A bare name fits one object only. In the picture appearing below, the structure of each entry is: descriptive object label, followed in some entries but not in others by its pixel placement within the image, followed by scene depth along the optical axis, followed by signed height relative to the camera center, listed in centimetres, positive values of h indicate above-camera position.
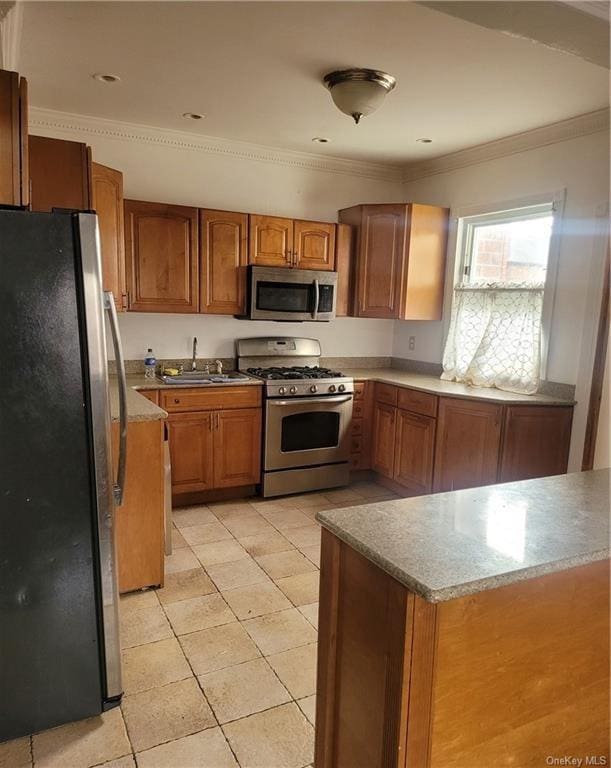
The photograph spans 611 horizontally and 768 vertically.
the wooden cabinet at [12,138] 176 +55
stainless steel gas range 399 -79
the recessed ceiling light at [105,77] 283 +122
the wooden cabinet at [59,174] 266 +67
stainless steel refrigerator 160 -54
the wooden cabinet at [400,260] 426 +49
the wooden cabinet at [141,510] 257 -97
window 371 +19
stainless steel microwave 406 +17
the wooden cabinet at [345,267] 443 +42
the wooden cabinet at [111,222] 328 +54
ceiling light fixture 269 +117
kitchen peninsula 112 -70
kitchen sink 379 -47
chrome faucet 423 -35
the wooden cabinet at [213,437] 371 -88
